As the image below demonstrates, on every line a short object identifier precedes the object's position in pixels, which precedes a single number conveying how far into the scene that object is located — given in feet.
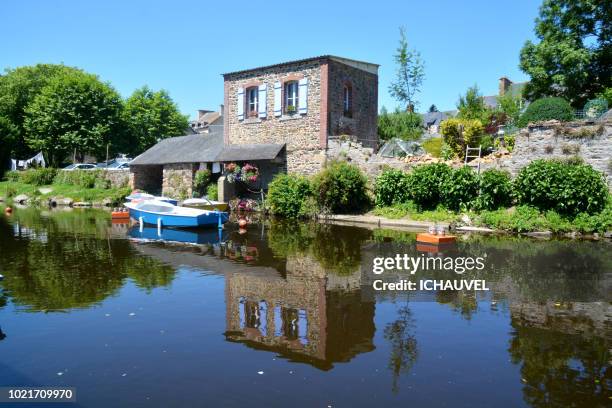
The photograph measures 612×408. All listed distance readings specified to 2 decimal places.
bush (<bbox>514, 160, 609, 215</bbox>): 51.55
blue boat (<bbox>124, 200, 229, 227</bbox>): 56.13
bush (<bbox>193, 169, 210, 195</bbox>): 85.25
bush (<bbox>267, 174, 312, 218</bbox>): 71.92
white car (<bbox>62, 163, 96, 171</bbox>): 119.80
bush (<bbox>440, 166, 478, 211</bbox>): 59.72
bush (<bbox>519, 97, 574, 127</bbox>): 60.34
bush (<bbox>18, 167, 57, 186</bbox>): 115.65
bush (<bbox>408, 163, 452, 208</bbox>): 61.52
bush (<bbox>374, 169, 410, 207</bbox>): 65.62
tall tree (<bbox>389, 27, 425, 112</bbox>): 89.45
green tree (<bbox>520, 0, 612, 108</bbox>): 72.84
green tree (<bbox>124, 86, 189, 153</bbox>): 143.13
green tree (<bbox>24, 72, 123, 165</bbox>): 123.54
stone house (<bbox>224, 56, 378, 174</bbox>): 73.61
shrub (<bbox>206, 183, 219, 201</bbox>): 82.74
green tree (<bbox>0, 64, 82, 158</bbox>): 138.62
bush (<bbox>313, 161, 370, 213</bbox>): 67.87
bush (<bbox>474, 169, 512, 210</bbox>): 57.62
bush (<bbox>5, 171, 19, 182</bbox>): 123.65
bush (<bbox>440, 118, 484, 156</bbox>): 66.85
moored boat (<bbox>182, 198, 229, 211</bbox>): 67.31
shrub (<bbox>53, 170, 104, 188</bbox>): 108.37
